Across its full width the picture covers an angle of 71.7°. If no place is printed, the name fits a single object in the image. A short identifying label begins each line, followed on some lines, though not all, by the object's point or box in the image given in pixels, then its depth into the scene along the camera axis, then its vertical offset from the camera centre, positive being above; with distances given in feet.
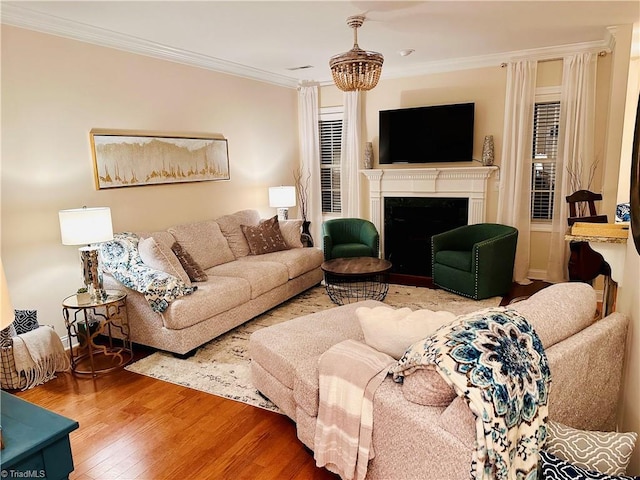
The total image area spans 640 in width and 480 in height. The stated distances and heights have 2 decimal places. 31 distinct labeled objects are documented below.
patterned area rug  9.91 -4.78
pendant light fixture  10.75 +2.32
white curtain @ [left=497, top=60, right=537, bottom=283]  16.28 +0.07
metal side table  10.81 -4.25
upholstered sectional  5.06 -3.04
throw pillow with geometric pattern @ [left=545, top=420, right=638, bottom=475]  4.82 -3.19
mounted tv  17.54 +1.15
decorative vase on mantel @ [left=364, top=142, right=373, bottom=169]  19.57 +0.40
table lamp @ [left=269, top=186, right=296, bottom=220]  18.52 -1.23
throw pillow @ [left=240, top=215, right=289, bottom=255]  16.25 -2.58
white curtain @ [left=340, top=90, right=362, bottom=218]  19.67 +0.42
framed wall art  12.80 +0.40
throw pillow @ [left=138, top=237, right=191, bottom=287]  11.61 -2.29
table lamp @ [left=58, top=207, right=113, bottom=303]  10.46 -1.46
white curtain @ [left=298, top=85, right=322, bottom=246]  20.83 +0.76
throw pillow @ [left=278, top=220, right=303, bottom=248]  17.13 -2.54
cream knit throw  9.95 -4.13
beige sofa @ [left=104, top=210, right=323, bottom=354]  11.35 -3.30
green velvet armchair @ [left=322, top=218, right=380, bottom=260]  17.25 -2.97
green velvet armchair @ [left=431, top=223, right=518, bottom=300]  14.70 -3.34
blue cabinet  4.13 -2.54
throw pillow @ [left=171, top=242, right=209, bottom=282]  12.83 -2.76
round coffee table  13.79 -4.53
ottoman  7.19 -3.37
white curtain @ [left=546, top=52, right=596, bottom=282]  15.35 +0.79
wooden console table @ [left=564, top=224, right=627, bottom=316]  8.05 -1.66
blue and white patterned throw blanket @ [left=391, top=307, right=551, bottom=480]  4.55 -2.33
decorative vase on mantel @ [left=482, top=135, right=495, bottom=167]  17.12 +0.33
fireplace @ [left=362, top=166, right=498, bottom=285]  17.74 -1.77
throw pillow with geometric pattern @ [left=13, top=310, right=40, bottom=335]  10.44 -3.45
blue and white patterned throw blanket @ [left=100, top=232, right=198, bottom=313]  11.02 -2.62
